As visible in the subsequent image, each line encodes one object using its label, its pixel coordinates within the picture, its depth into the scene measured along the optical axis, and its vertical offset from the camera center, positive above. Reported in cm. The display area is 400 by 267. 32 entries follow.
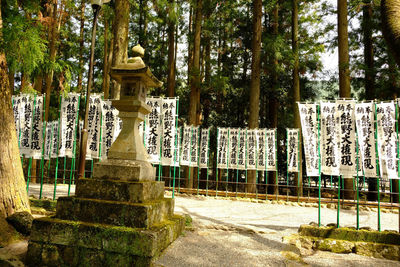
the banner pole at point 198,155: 1171 -10
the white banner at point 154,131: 865 +69
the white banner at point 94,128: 821 +69
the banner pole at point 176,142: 1150 +47
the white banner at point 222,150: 1160 +18
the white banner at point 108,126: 841 +78
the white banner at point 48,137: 971 +44
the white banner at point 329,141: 538 +36
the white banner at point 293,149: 1074 +30
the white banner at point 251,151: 1120 +18
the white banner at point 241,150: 1138 +20
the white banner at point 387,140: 523 +40
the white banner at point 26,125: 743 +64
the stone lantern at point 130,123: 424 +49
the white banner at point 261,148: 1116 +32
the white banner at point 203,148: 1170 +25
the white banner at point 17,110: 758 +109
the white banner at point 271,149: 1105 +29
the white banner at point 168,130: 867 +75
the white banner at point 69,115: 756 +98
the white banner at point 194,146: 1155 +31
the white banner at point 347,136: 523 +46
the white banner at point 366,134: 520 +50
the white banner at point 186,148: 1138 +21
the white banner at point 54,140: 849 +28
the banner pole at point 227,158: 1153 -19
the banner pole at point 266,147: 1113 +36
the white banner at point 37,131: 740 +47
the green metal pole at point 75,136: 753 +36
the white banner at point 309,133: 587 +57
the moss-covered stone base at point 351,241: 458 -151
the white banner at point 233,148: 1148 +28
